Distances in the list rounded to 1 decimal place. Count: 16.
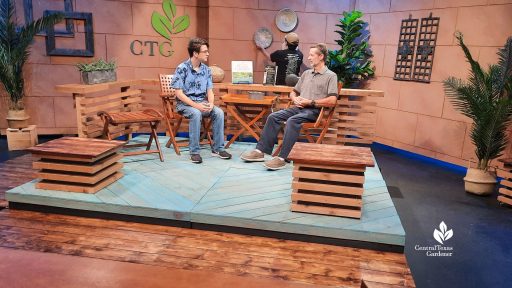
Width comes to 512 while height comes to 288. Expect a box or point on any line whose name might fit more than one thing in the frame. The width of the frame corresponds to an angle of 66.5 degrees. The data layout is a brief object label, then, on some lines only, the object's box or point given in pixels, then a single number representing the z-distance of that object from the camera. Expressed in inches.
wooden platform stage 118.0
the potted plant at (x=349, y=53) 247.2
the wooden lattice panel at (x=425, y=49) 229.6
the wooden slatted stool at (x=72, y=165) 133.7
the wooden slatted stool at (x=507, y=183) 160.2
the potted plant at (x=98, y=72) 185.3
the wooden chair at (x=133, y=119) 172.6
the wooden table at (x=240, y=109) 192.2
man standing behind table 220.5
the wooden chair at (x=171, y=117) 188.9
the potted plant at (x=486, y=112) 168.9
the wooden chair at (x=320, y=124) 172.1
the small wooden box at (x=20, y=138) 219.0
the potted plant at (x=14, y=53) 211.6
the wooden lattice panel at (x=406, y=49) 241.9
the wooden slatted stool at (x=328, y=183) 122.1
